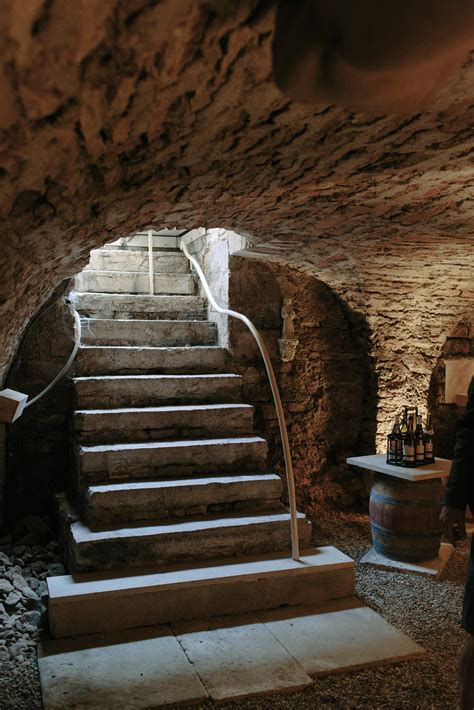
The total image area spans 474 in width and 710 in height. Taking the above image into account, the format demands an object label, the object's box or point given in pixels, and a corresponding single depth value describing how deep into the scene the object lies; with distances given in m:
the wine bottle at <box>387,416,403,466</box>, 3.91
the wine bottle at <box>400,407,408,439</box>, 4.26
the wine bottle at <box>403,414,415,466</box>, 3.83
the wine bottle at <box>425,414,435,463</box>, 3.96
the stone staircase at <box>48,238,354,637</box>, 2.87
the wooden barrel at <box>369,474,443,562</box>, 3.77
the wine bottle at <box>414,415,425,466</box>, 3.87
